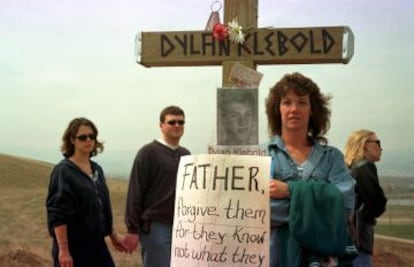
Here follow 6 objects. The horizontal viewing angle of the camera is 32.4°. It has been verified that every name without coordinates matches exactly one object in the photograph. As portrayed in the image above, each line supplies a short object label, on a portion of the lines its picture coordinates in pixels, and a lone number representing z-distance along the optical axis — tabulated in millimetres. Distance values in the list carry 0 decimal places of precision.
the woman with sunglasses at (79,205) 4387
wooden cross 3941
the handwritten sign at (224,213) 2674
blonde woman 4938
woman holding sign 2521
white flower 3992
